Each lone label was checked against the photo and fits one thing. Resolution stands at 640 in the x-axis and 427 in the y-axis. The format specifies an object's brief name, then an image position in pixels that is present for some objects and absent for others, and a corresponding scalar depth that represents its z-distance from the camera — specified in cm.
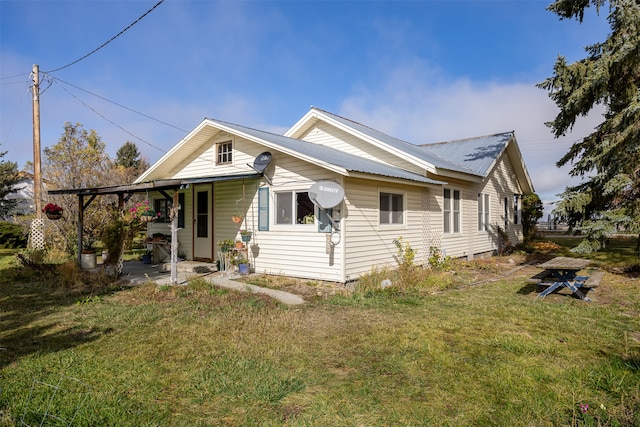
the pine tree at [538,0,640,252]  960
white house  925
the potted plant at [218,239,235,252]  1062
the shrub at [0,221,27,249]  1925
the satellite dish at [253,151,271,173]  1009
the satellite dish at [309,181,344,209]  854
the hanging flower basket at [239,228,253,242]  1027
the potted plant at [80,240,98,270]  1070
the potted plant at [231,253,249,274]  1035
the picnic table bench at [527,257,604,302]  737
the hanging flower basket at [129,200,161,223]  1048
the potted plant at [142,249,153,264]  1310
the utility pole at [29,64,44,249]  1461
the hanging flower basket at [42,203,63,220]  1063
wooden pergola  909
